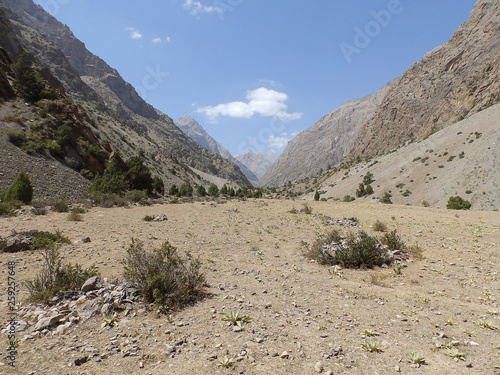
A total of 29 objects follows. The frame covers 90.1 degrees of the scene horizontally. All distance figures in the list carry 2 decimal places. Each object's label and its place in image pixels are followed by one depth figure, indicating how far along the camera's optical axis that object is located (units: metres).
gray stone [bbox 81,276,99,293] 5.66
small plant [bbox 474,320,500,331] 4.60
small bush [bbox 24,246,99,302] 5.31
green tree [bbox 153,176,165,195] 47.62
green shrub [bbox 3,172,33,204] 17.59
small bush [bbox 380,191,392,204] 46.03
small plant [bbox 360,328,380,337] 4.42
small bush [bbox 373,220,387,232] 14.76
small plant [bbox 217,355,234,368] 3.61
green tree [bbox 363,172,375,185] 63.61
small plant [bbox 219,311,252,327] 4.78
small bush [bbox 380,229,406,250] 10.14
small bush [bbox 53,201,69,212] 16.80
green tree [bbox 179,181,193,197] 57.71
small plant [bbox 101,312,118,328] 4.64
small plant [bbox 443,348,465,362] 3.77
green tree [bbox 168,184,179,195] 54.55
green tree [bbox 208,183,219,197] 72.21
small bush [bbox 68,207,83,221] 14.23
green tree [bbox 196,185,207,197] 63.72
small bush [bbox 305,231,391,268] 8.60
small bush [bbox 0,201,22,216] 14.36
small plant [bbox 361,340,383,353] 3.96
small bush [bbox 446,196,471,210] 32.84
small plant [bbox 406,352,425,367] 3.69
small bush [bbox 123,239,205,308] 5.45
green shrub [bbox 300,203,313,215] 23.36
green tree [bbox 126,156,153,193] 36.83
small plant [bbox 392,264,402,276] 7.80
